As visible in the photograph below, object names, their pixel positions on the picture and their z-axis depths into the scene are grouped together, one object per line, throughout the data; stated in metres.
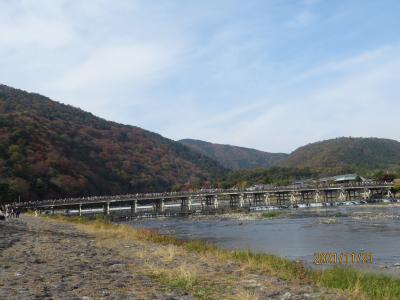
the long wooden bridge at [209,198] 92.00
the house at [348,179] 151.75
